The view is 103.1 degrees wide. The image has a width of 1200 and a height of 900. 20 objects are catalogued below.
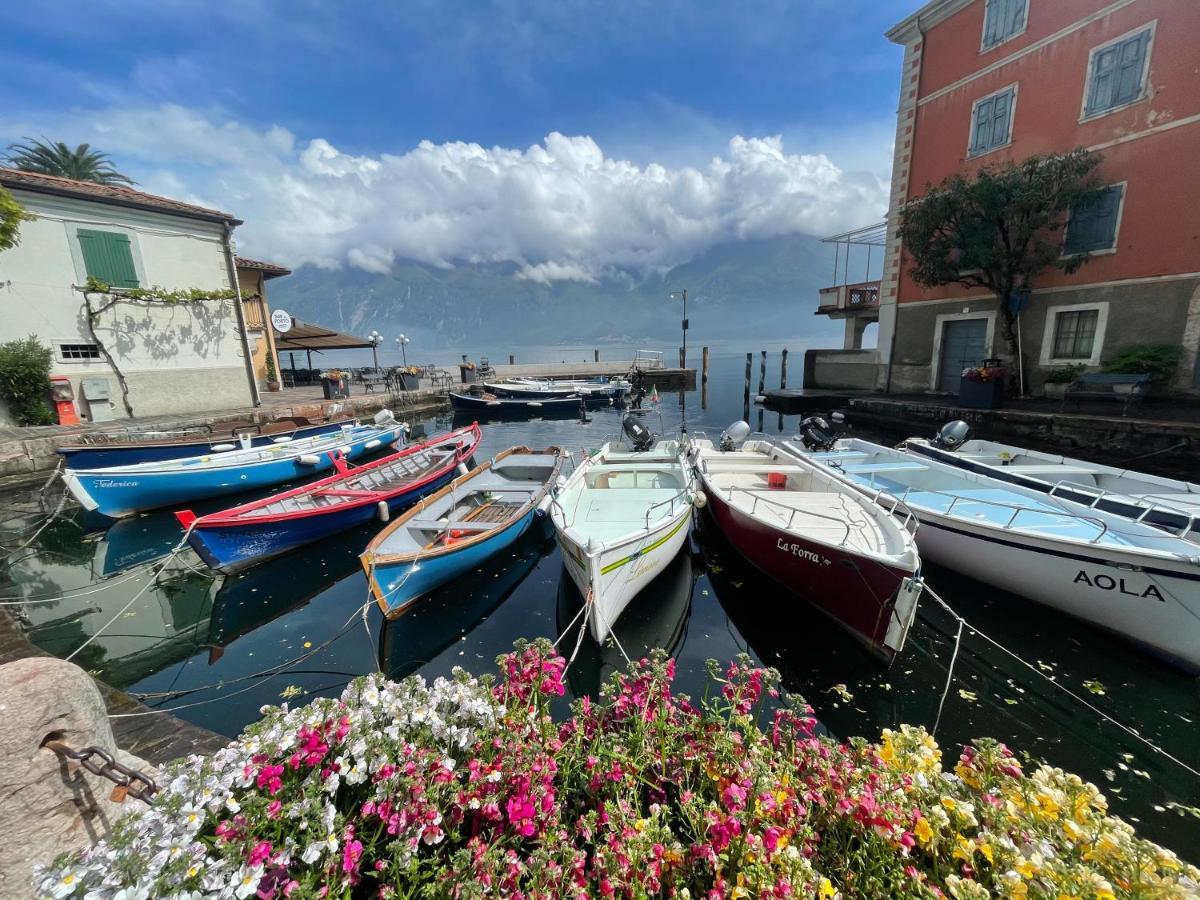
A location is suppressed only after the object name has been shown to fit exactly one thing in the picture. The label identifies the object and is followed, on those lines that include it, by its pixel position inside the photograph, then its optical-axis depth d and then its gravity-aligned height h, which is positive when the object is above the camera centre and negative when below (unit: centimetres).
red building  1307 +651
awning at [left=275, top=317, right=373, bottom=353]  2520 +141
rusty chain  209 -175
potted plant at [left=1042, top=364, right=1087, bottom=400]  1516 -108
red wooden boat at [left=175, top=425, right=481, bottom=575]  763 -261
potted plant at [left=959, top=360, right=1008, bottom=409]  1552 -125
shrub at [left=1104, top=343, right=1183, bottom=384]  1334 -50
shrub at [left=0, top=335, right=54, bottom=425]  1392 -13
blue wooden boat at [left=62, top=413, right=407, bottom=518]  1014 -246
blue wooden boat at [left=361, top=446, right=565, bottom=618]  625 -266
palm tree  2486 +1111
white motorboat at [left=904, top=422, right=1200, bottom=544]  625 -217
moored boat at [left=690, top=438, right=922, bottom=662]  521 -236
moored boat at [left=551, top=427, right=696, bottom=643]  568 -238
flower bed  173 -191
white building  1457 +240
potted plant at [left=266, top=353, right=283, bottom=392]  2408 -49
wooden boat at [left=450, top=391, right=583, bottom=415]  2678 -252
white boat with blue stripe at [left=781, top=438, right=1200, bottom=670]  508 -251
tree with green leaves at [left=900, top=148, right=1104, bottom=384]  1425 +402
